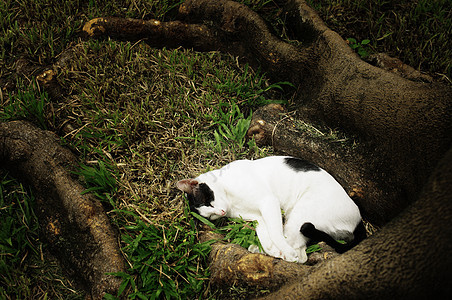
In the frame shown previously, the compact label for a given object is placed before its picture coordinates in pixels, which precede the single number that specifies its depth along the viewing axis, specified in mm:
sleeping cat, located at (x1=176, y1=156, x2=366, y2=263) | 2076
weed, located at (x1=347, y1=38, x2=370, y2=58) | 3127
